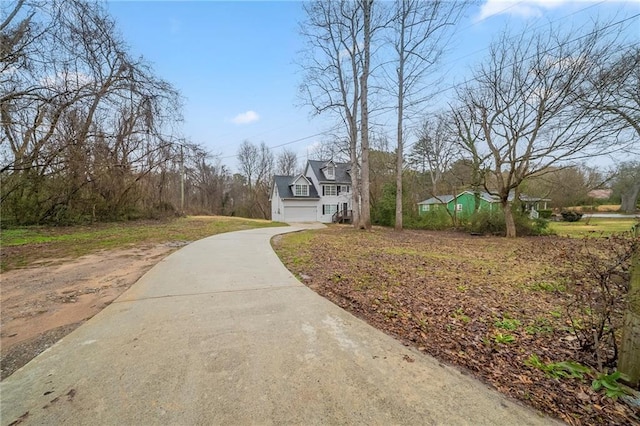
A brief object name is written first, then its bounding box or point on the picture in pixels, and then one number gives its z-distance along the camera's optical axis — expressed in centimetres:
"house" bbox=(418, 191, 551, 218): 1522
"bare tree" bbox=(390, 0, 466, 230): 1289
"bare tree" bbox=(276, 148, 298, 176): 3856
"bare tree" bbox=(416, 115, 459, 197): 1839
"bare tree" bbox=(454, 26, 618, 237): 988
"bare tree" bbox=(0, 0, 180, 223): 599
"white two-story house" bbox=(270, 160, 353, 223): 2675
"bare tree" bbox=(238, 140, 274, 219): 3769
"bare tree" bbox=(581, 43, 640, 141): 884
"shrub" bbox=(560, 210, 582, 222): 2575
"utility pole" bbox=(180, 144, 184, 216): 1575
